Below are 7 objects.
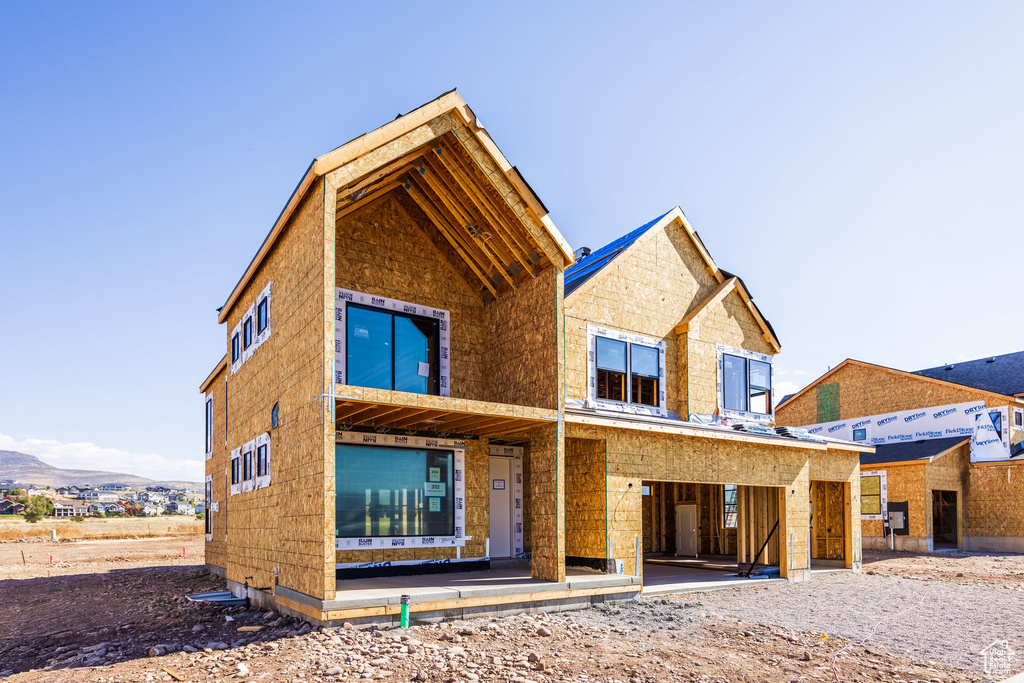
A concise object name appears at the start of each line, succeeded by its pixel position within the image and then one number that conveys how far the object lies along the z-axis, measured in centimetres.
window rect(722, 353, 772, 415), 1966
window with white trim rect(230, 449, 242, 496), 1616
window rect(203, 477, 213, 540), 2222
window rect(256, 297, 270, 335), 1425
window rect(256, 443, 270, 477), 1344
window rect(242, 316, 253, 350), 1597
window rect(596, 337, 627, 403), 1731
